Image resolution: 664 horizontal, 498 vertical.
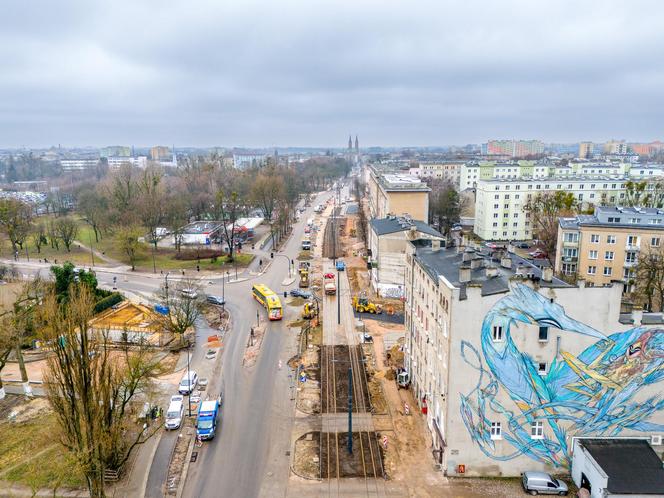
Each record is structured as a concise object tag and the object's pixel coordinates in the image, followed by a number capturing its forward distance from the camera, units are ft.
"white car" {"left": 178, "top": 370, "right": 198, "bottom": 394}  120.06
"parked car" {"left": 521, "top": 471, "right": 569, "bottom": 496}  83.15
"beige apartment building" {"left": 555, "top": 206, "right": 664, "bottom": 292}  183.38
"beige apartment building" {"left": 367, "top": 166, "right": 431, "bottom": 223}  253.44
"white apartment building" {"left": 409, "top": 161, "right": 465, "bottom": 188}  590.96
